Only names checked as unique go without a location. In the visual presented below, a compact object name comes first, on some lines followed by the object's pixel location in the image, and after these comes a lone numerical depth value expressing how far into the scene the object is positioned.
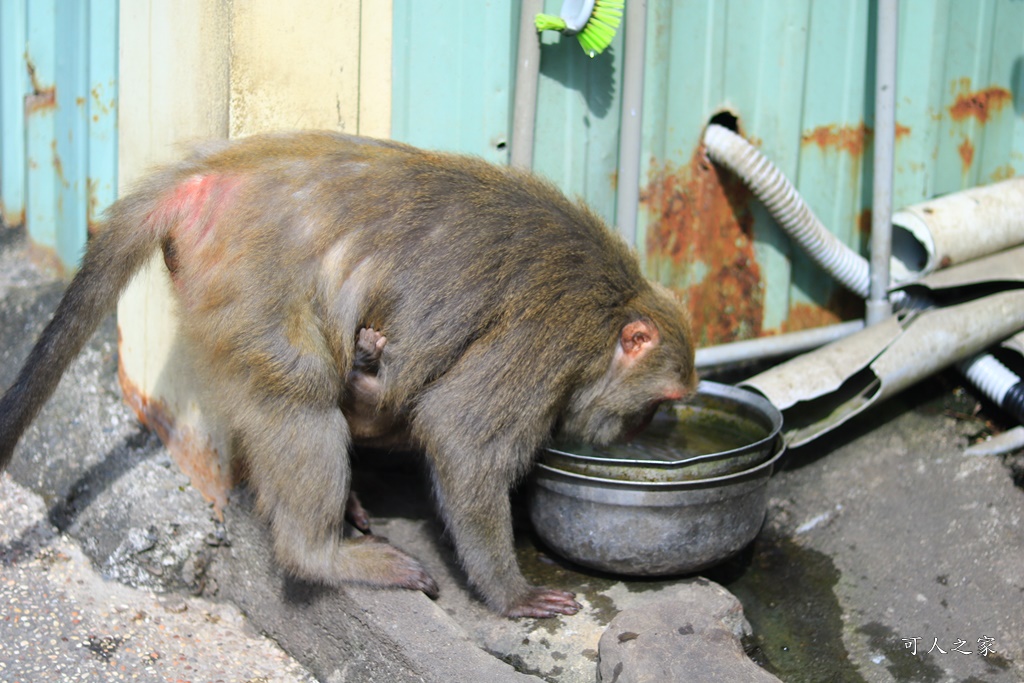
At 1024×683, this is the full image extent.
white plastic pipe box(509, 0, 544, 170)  4.53
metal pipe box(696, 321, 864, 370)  5.23
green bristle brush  4.53
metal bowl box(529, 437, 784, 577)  3.96
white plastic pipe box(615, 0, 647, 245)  4.76
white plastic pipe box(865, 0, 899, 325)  5.23
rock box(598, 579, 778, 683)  3.32
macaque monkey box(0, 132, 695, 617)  3.63
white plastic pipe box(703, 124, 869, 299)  5.18
